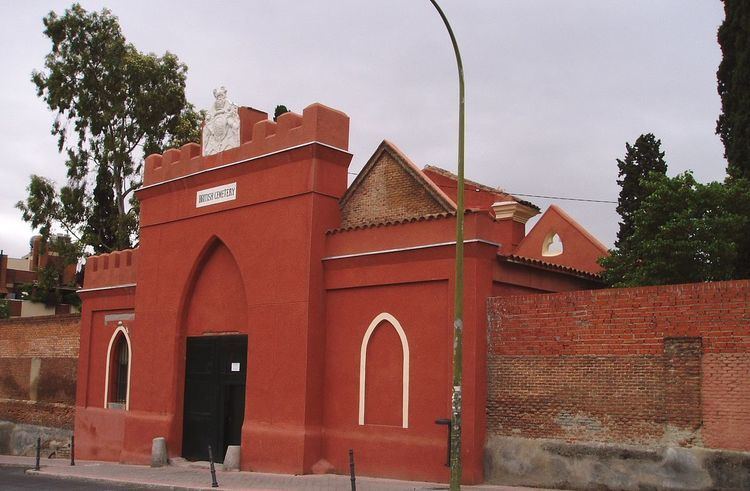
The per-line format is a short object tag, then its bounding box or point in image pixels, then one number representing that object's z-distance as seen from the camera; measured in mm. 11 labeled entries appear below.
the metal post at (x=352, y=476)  13551
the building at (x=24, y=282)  47438
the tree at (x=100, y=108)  34875
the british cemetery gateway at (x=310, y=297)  16156
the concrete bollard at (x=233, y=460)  18359
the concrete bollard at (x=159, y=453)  20266
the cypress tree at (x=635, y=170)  22422
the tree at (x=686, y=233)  17875
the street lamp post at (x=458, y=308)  12914
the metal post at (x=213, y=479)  15744
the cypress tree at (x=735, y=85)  21203
